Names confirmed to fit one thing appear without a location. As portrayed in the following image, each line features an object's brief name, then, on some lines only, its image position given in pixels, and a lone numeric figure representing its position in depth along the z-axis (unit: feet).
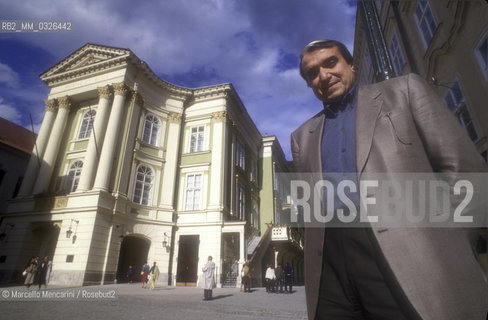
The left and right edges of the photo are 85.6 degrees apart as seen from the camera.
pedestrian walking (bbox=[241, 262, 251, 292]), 50.06
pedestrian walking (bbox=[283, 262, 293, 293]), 54.80
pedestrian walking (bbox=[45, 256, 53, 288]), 48.03
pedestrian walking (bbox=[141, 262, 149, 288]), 53.08
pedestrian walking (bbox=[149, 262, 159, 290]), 47.93
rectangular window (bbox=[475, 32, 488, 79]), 30.83
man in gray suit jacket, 3.54
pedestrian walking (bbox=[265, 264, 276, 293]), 51.26
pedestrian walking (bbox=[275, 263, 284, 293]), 52.45
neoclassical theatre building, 54.39
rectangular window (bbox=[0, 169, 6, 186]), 82.98
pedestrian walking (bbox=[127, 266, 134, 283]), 60.08
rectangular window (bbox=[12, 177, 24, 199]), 86.08
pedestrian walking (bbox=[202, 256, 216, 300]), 33.22
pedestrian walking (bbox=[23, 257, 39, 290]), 40.83
